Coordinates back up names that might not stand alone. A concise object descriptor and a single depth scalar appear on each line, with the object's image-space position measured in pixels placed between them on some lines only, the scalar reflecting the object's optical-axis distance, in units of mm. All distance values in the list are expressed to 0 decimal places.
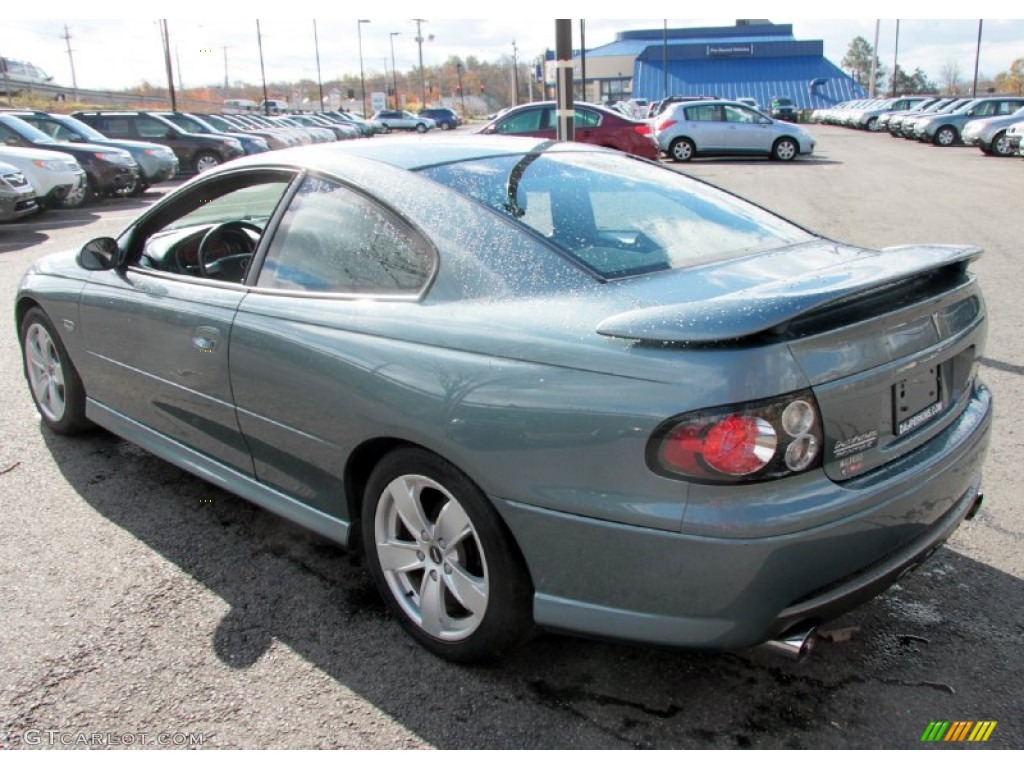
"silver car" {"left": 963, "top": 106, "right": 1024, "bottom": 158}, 24500
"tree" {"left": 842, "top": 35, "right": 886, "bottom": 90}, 119312
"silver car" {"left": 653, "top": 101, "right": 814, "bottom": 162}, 24094
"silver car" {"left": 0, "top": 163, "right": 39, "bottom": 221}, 12812
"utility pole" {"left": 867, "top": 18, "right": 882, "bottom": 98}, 69712
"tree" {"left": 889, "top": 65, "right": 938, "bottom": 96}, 105562
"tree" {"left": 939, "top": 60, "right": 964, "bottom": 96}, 95738
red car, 18781
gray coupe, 2092
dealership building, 76562
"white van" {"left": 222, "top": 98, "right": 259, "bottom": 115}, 72625
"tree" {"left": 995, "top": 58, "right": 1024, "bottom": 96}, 79062
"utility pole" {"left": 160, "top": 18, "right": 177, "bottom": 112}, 36406
